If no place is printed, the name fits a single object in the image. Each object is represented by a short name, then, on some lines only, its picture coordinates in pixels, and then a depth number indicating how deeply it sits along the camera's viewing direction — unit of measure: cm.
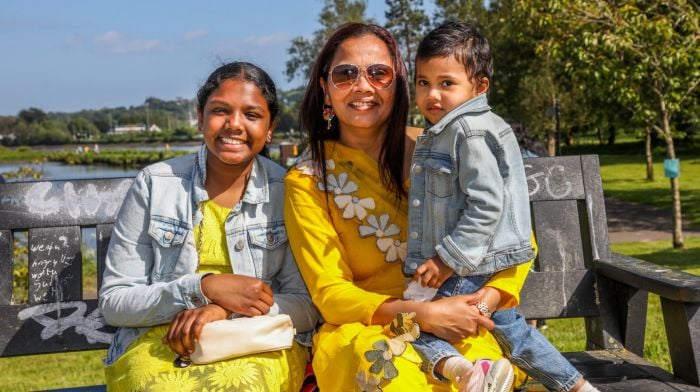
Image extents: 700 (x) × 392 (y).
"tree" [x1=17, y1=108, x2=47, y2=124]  8144
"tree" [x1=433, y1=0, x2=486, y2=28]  2931
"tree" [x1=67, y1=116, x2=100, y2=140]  10812
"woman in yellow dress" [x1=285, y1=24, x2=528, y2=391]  272
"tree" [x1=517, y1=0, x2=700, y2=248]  1123
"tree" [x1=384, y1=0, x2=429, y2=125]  2875
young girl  280
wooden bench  317
